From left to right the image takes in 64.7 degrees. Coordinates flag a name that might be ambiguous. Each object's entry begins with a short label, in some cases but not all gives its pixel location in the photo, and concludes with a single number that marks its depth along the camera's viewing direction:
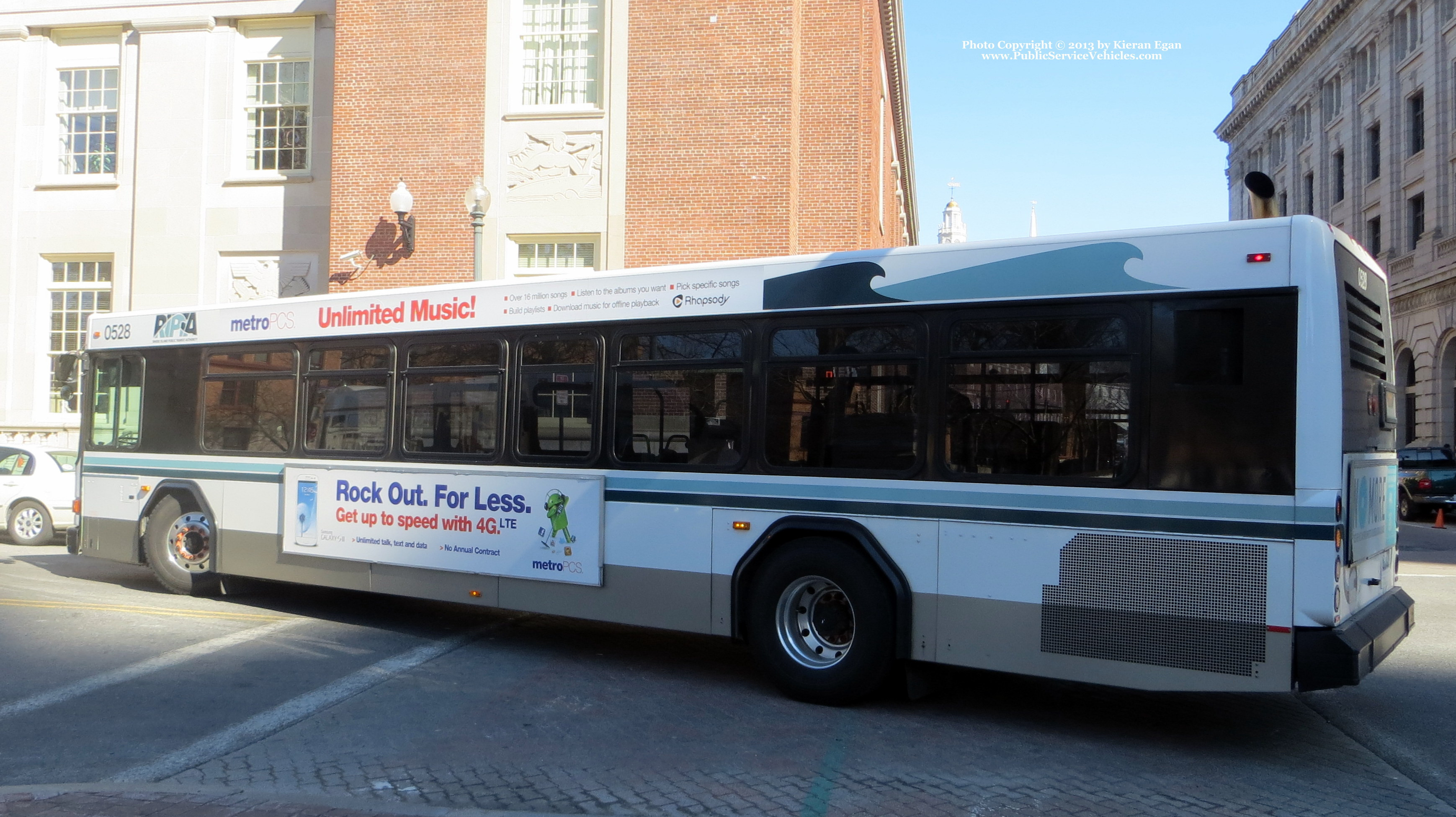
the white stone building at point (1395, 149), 38.62
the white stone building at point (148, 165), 22.17
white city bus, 5.88
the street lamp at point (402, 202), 18.44
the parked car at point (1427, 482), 25.14
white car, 15.50
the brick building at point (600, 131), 19.05
